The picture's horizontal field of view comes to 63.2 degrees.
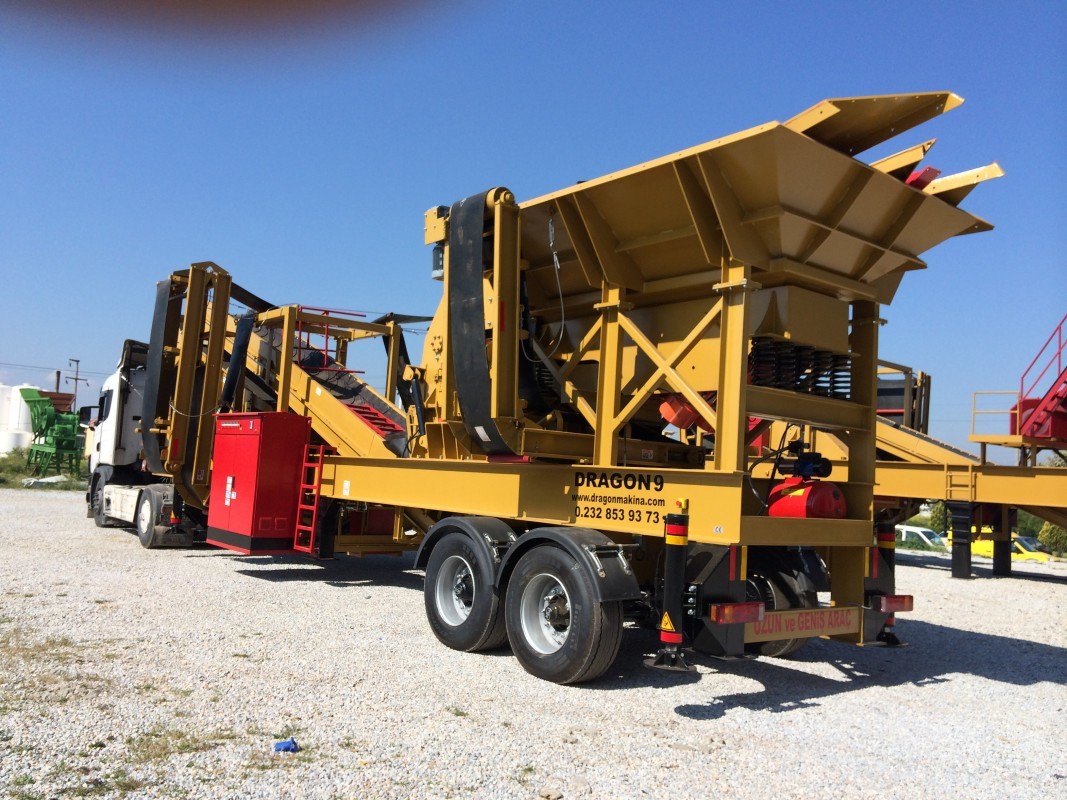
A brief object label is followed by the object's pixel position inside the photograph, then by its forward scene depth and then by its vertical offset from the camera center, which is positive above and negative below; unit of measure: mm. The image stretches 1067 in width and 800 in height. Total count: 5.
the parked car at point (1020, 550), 22222 -896
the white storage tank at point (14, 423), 48812 +1612
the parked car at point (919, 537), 26672 -812
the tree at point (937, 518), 34978 -207
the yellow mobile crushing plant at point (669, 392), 5902 +824
